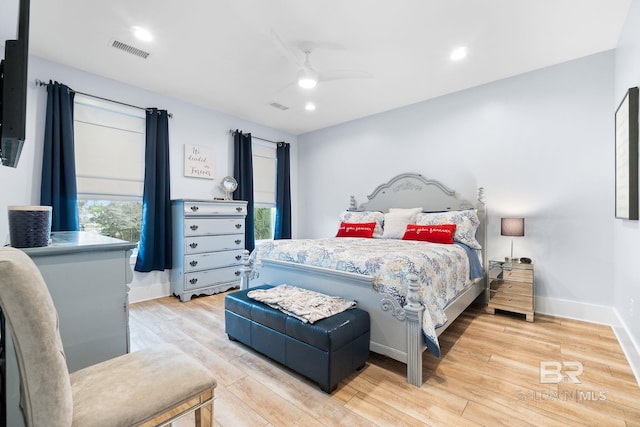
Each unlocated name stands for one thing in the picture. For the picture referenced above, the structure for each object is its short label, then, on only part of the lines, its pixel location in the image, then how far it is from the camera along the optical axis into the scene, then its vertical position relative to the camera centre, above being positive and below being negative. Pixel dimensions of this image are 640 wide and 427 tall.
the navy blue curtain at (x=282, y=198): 5.54 +0.30
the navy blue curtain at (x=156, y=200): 3.77 +0.17
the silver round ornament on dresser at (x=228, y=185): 4.55 +0.46
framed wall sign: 4.25 +0.78
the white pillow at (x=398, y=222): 3.87 -0.11
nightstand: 3.09 -0.81
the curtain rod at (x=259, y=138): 4.78 +1.38
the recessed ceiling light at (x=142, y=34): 2.58 +1.65
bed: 1.94 -0.55
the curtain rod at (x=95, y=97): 3.06 +1.38
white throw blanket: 1.98 -0.67
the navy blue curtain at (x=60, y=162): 3.05 +0.55
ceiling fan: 2.66 +1.37
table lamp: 3.13 -0.14
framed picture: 2.17 +0.47
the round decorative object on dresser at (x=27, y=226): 1.24 -0.06
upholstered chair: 0.73 -0.64
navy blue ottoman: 1.81 -0.87
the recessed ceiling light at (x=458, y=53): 2.90 +1.66
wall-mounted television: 1.08 +0.50
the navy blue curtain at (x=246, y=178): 4.80 +0.60
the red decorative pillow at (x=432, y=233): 3.26 -0.22
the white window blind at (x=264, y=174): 5.27 +0.75
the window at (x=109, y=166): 3.38 +0.59
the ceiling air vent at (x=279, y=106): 4.32 +1.65
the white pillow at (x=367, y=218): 4.11 -0.06
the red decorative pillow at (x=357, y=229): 4.02 -0.22
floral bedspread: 2.05 -0.41
